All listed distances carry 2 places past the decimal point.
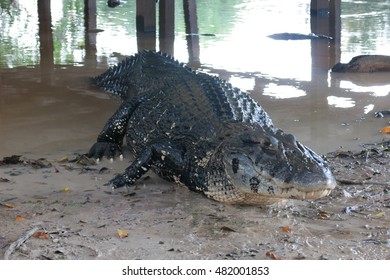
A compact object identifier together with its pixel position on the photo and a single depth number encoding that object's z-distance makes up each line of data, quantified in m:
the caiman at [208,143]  3.74
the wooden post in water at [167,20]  11.91
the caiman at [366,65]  8.72
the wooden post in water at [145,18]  11.90
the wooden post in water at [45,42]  8.43
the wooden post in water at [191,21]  11.84
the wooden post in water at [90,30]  9.89
